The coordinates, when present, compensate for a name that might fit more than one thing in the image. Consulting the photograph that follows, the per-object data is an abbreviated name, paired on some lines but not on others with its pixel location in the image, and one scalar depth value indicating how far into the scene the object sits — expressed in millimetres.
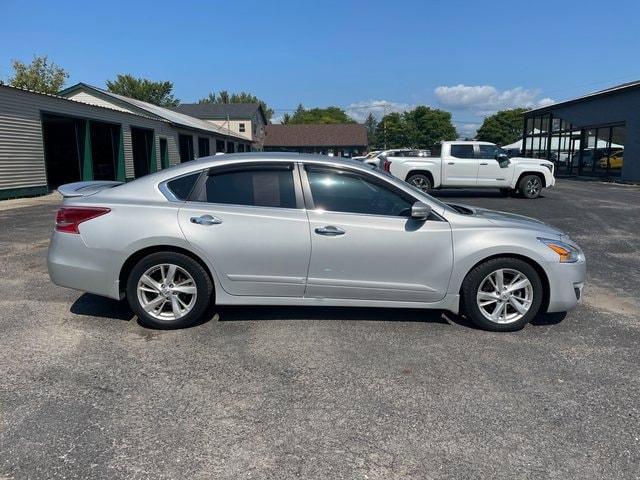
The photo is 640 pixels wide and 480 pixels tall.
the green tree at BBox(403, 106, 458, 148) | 99188
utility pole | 105938
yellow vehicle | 27836
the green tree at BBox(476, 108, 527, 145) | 96000
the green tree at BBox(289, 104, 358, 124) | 123312
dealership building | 25250
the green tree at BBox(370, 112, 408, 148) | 102750
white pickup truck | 16312
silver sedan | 4277
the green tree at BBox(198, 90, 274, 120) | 116500
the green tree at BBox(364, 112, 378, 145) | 188262
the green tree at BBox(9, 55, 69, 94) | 49000
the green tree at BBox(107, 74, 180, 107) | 81125
